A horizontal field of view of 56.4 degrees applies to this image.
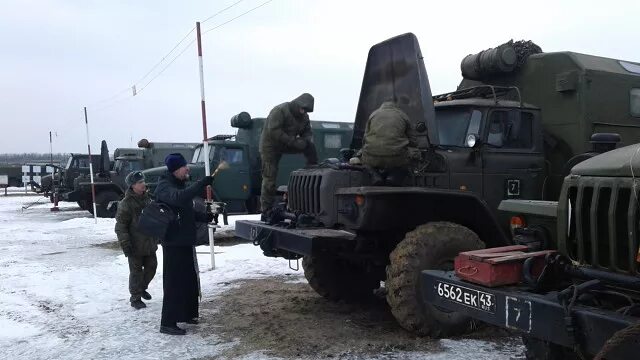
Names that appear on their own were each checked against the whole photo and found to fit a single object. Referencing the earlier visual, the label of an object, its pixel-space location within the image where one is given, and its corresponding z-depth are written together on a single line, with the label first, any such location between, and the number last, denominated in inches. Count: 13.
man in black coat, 214.5
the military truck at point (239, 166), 546.0
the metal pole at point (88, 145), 587.2
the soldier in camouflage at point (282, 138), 287.3
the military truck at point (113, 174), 732.7
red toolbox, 127.5
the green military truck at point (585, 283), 106.0
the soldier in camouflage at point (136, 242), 252.7
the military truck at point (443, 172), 198.2
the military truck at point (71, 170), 847.7
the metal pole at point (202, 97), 314.7
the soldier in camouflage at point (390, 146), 216.5
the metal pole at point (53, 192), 874.8
